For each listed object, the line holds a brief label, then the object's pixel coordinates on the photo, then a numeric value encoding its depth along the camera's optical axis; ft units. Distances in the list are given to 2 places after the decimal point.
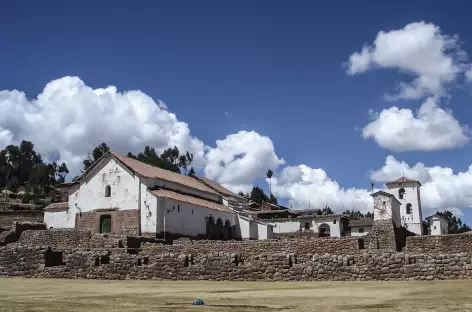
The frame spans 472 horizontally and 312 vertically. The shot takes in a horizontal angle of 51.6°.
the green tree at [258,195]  362.12
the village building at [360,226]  213.87
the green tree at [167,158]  285.64
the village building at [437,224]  203.35
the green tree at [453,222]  364.01
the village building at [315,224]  209.05
